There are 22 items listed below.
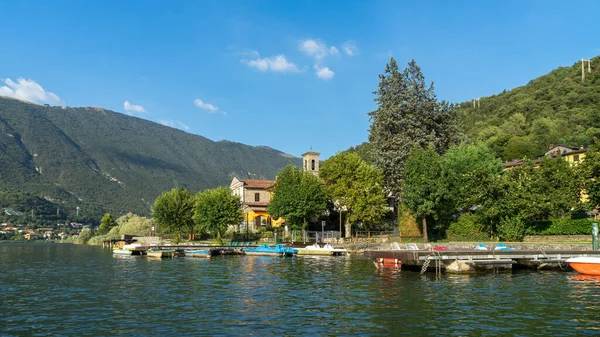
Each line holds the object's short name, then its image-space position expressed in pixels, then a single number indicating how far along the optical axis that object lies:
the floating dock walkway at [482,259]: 39.00
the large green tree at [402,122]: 69.06
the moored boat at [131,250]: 74.00
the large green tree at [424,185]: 60.53
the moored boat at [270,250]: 63.12
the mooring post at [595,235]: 44.62
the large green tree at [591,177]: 55.94
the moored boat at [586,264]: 36.06
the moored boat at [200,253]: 64.62
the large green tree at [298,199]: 74.94
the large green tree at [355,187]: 72.19
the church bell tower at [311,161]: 104.50
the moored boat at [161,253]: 65.56
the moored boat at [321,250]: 62.59
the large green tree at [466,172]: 58.38
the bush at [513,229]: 55.25
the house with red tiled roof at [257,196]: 99.06
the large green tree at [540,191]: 55.12
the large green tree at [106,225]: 160.61
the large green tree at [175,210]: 100.56
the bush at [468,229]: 59.56
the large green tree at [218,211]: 85.75
